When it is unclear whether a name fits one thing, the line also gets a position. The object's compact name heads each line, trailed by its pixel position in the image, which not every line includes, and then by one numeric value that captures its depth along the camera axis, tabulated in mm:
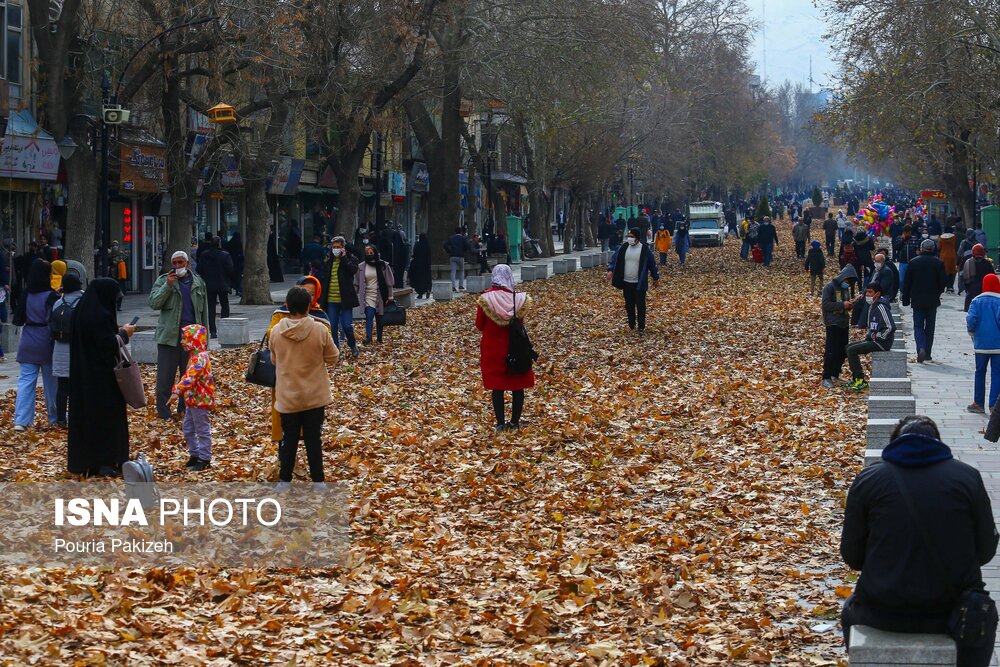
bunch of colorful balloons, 58375
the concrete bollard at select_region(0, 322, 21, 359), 23828
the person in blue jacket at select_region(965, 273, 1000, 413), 15578
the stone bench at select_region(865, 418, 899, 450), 11977
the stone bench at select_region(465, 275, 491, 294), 40125
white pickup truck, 71125
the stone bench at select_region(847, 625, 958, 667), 5641
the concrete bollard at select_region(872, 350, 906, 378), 16703
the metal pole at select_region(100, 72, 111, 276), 25297
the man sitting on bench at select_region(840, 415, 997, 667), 5703
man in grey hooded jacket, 18562
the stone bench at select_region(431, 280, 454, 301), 36188
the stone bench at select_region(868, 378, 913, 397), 15195
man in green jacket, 14836
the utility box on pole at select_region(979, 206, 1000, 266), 40844
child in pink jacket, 12180
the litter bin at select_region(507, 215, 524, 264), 59656
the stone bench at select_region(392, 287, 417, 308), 29403
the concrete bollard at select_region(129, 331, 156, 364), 21984
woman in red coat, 14641
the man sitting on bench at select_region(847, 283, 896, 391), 18172
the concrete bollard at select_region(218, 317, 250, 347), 24312
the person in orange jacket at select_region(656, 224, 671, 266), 51344
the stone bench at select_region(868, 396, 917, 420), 13120
